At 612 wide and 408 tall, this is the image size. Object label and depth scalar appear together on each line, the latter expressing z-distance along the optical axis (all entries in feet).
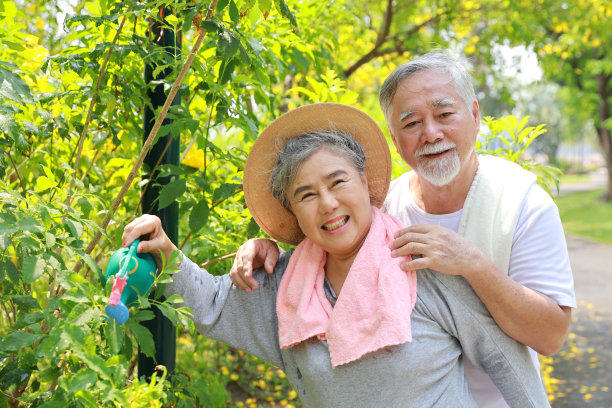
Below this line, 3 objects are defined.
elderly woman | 5.63
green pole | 7.14
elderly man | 5.66
